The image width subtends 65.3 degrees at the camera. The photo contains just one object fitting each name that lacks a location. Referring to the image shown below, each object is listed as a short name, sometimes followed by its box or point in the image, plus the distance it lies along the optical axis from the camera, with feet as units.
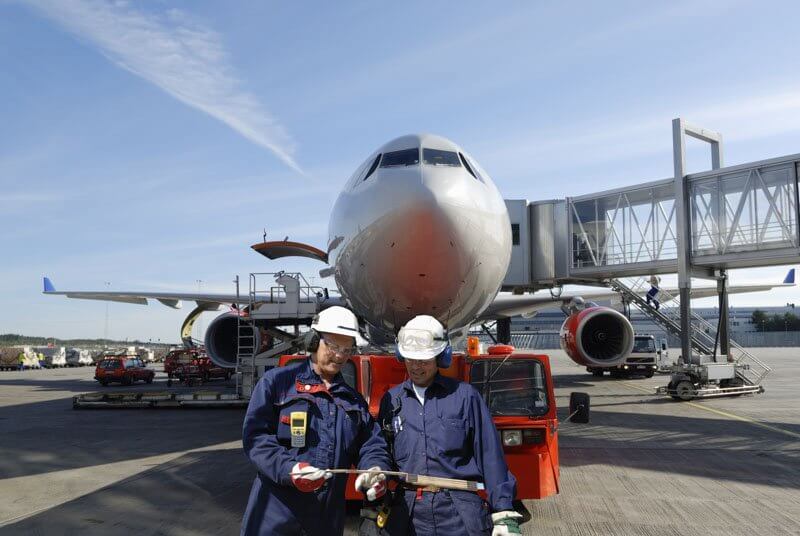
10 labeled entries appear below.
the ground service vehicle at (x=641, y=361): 72.54
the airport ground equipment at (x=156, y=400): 44.14
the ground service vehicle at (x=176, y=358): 74.54
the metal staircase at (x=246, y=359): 35.83
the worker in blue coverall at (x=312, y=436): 8.57
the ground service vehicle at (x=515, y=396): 14.53
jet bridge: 39.73
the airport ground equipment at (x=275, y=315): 34.71
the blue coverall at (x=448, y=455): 8.61
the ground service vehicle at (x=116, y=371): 70.69
